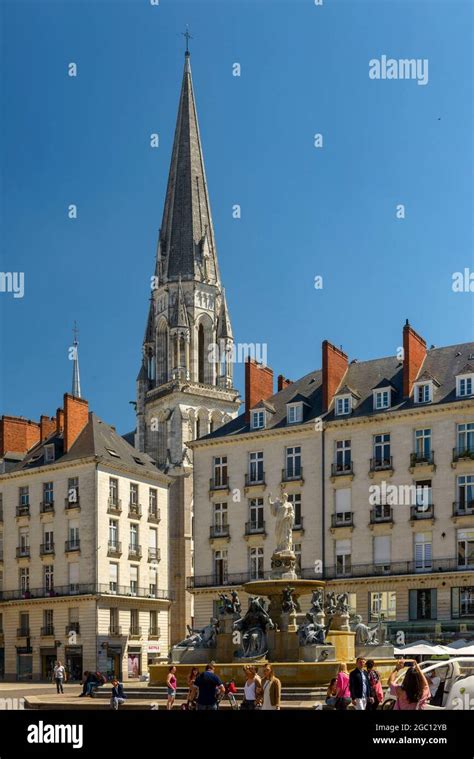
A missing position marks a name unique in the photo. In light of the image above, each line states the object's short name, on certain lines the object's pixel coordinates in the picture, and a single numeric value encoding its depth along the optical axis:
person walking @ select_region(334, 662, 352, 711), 21.98
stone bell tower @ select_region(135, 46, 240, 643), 109.62
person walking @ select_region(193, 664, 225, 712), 20.55
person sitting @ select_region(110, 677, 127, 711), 28.86
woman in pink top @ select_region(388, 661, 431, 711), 16.06
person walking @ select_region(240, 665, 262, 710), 20.52
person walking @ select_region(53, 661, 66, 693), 45.44
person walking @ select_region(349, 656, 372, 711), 20.45
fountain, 34.16
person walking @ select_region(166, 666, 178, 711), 28.46
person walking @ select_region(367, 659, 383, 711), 21.78
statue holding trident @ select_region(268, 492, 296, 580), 36.97
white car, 19.67
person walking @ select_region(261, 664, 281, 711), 19.08
